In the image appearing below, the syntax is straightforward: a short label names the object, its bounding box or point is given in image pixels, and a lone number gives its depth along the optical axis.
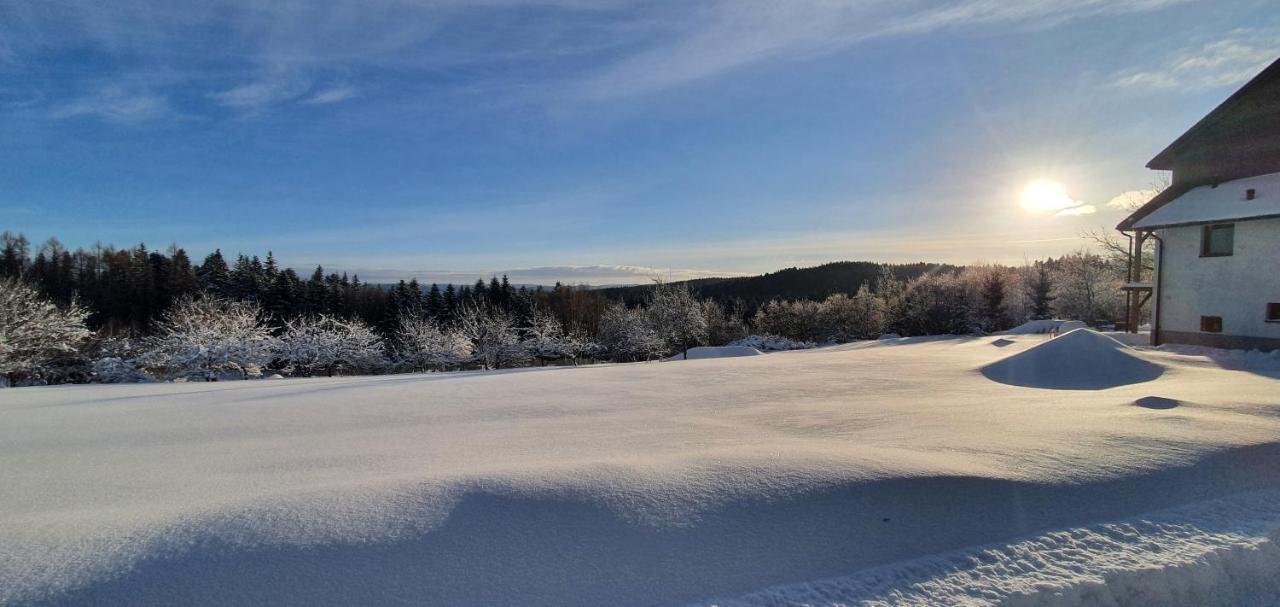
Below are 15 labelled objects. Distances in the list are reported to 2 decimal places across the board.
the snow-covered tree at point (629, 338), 37.91
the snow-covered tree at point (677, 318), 37.53
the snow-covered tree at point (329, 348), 28.30
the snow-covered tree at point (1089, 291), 38.03
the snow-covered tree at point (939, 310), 38.72
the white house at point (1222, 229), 14.52
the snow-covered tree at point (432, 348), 33.53
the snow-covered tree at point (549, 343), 35.94
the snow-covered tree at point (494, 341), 35.56
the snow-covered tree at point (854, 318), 43.62
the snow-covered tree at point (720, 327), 47.09
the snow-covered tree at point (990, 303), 39.66
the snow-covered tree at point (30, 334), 20.12
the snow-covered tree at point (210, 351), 22.55
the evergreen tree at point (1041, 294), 42.88
